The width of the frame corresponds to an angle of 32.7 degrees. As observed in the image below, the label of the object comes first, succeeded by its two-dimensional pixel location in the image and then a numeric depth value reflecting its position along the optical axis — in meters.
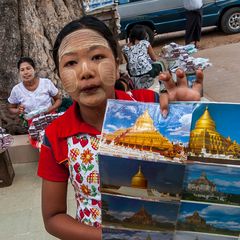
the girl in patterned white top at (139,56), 5.78
